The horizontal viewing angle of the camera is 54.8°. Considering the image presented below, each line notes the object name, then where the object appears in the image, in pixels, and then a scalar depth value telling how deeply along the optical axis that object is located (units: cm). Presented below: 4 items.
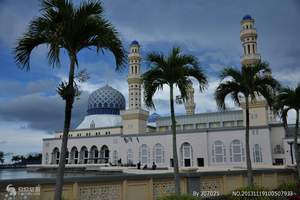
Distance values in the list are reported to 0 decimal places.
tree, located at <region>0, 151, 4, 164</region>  7991
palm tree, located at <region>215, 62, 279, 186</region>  1262
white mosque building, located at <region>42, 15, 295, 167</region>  4312
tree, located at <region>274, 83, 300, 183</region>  1428
